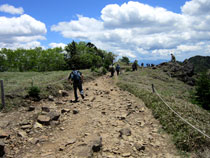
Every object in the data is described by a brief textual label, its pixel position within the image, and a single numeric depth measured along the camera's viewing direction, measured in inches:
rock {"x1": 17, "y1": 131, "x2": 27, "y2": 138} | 231.9
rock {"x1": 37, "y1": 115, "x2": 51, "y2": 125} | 267.1
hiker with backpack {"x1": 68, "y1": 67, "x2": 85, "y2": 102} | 378.0
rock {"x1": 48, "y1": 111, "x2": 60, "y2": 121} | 281.3
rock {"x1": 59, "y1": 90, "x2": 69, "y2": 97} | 475.5
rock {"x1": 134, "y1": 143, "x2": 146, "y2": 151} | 207.1
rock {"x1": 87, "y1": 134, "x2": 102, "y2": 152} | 195.3
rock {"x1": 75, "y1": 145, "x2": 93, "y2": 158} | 180.7
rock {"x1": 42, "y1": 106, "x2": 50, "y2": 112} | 306.5
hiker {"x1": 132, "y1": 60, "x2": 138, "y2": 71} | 1291.5
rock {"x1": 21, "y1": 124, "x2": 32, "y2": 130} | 253.6
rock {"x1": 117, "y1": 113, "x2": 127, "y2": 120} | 300.8
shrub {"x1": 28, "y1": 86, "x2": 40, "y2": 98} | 414.3
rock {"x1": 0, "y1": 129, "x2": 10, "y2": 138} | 220.6
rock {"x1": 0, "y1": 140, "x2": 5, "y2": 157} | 187.7
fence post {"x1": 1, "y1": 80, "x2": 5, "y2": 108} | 340.8
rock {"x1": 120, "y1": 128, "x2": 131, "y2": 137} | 240.5
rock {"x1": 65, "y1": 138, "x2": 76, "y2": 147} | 211.9
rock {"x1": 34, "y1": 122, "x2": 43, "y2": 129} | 256.2
